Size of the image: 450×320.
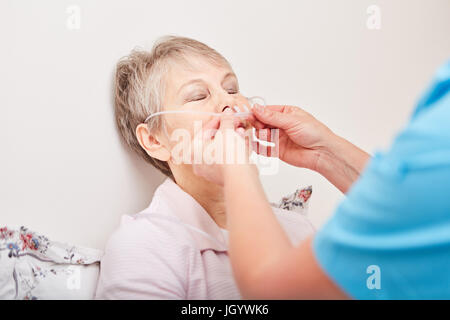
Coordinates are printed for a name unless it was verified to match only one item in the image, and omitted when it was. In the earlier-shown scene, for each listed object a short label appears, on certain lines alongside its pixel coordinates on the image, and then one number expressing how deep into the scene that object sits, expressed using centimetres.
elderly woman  95
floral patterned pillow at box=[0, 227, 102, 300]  91
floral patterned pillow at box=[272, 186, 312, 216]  145
